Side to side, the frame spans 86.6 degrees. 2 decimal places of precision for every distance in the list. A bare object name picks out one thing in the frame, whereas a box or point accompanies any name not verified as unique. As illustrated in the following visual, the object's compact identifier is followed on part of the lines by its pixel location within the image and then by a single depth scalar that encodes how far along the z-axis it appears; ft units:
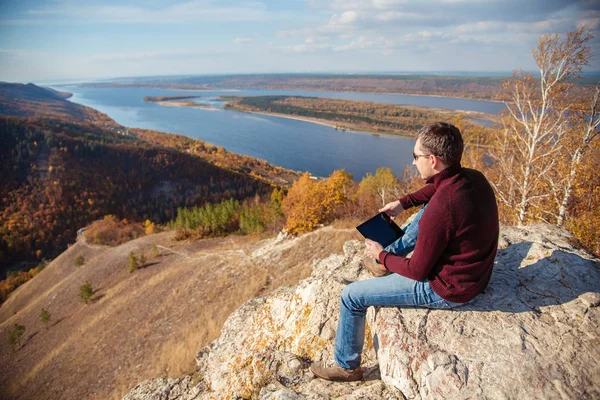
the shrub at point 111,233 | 147.69
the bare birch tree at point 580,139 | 34.55
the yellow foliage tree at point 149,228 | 170.67
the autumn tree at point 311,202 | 67.97
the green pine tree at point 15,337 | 69.51
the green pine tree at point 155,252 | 93.40
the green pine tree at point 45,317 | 73.26
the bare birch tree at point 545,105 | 37.38
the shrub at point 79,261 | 114.73
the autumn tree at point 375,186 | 73.59
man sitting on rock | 9.47
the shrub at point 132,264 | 86.75
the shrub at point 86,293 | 75.87
